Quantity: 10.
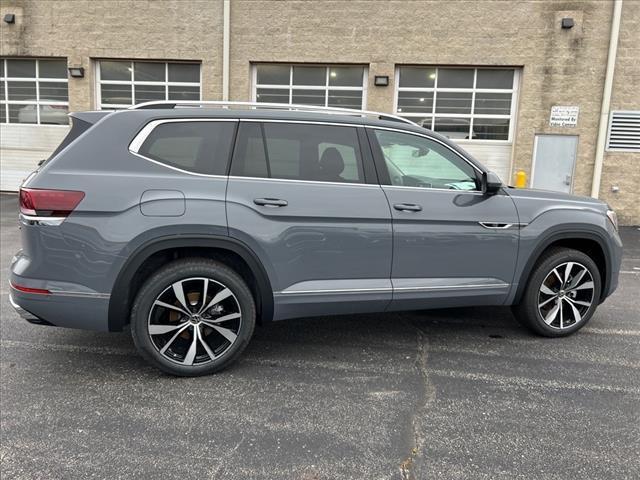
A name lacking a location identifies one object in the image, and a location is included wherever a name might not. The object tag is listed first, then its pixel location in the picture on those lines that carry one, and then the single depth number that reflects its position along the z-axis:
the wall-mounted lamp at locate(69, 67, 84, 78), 12.93
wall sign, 11.79
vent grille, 11.59
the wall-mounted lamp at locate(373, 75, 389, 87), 12.14
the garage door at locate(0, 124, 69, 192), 13.78
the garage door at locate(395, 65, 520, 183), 12.20
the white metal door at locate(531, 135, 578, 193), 12.02
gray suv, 3.25
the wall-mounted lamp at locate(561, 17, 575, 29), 11.34
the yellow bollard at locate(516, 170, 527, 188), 11.83
